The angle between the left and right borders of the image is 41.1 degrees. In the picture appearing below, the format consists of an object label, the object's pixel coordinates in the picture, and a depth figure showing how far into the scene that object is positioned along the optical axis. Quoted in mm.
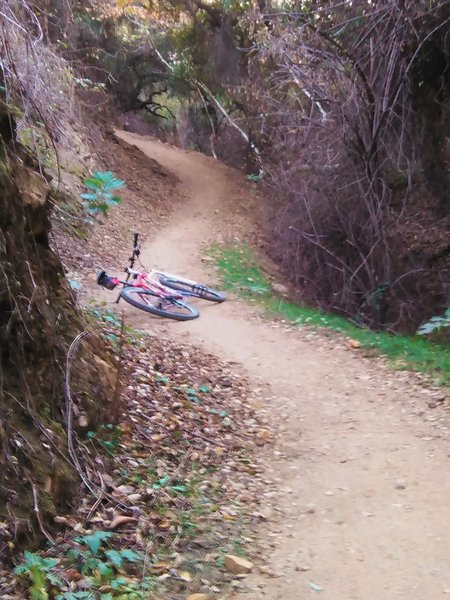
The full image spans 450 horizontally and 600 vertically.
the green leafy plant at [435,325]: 7297
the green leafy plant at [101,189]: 6199
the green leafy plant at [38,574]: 2479
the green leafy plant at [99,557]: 2768
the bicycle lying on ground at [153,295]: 8086
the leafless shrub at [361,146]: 9312
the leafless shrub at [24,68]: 3799
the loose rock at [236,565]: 3135
